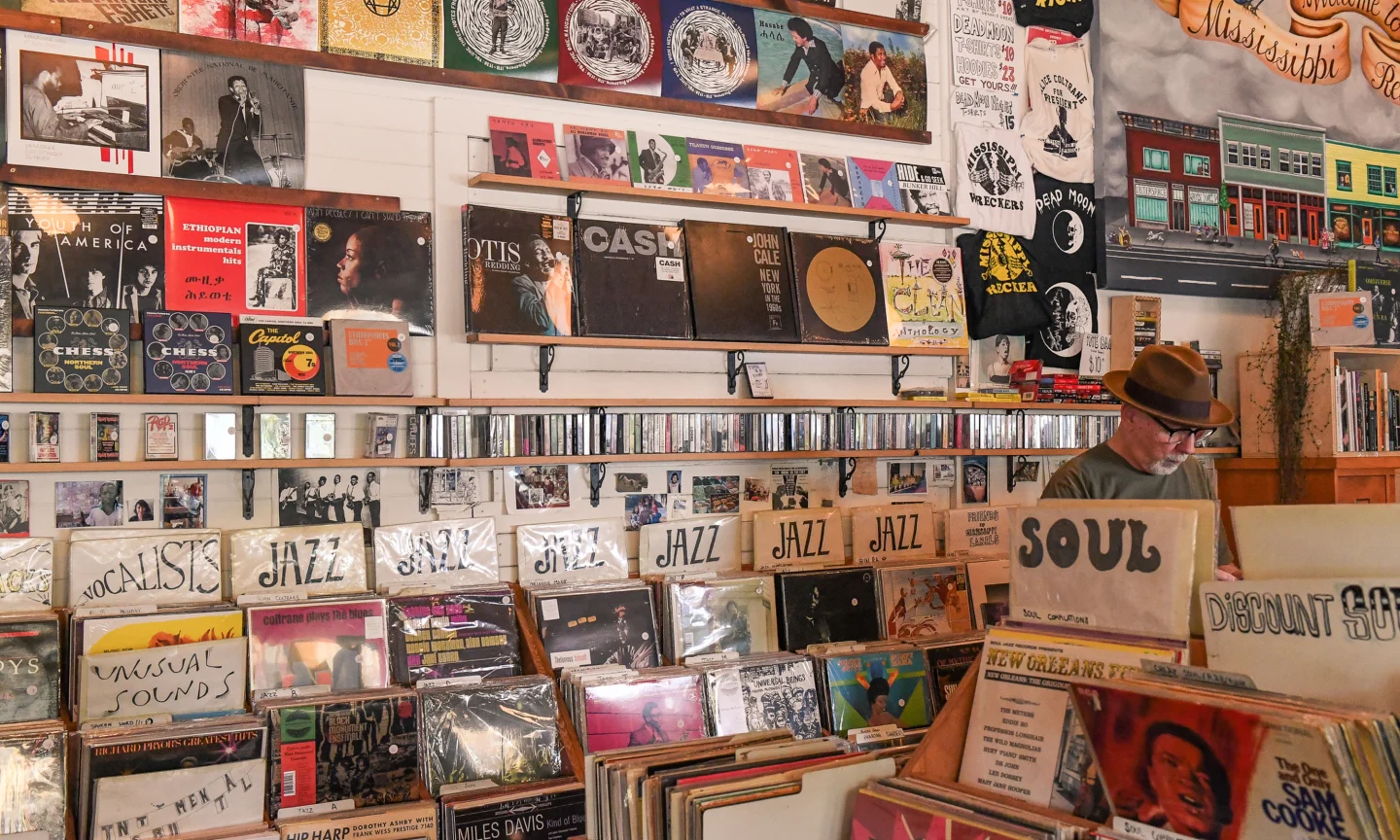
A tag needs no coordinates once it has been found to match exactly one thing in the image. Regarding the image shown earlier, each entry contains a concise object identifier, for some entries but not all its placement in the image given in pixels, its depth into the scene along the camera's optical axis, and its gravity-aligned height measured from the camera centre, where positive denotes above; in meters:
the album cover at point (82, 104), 3.58 +1.11
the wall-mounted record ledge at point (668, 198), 4.15 +0.94
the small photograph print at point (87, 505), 3.64 -0.18
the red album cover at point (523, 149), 4.17 +1.08
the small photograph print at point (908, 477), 4.98 -0.19
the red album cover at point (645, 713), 3.64 -0.89
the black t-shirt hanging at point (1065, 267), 5.41 +0.79
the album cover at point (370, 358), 3.88 +0.30
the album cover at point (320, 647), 3.58 -0.64
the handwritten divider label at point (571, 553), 4.22 -0.42
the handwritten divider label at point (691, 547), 4.42 -0.43
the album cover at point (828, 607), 4.34 -0.66
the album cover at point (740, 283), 4.48 +0.62
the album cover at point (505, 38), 4.18 +1.51
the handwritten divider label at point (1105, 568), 1.87 -0.24
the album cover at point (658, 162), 4.43 +1.09
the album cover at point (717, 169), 4.54 +1.08
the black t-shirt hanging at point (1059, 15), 5.45 +2.02
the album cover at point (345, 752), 3.26 -0.90
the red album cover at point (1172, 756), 1.53 -0.47
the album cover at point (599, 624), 3.95 -0.65
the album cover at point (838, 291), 4.68 +0.61
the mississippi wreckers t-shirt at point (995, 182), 5.16 +1.16
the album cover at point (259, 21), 3.80 +1.45
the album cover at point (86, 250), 3.56 +0.64
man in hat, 3.24 -0.01
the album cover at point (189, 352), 3.65 +0.31
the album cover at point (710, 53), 4.57 +1.56
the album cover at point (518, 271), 4.10 +0.62
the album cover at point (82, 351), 3.52 +0.31
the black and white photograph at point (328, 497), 3.91 -0.18
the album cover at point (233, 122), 3.79 +1.10
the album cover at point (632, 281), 4.29 +0.61
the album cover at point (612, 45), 4.37 +1.54
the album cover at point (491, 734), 3.48 -0.91
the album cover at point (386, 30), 3.99 +1.48
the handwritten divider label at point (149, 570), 3.59 -0.39
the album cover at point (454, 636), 3.77 -0.65
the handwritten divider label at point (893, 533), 4.70 -0.41
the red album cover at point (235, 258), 3.78 +0.64
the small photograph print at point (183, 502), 3.76 -0.18
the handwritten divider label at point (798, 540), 4.52 -0.42
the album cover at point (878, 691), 3.96 -0.90
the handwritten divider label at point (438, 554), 3.98 -0.40
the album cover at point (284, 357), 3.77 +0.30
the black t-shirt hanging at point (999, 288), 5.12 +0.66
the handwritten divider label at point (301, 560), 3.78 -0.39
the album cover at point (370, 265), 3.96 +0.63
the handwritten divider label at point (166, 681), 3.32 -0.69
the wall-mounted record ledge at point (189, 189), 3.57 +0.86
